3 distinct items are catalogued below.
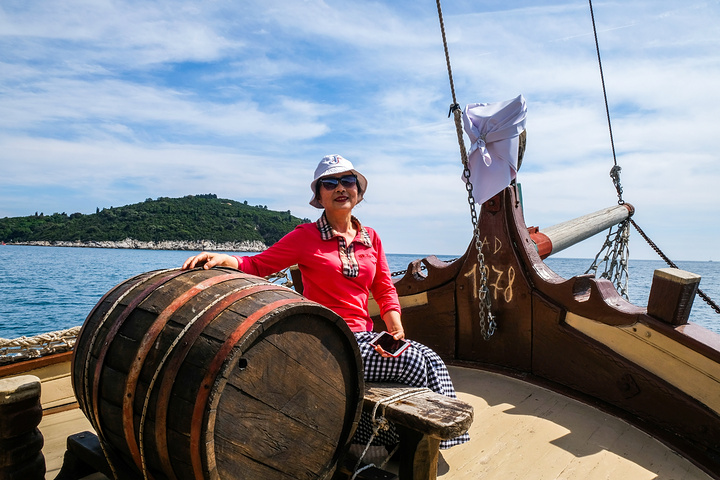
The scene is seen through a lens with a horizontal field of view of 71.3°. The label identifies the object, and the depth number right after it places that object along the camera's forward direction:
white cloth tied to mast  3.64
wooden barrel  1.48
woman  2.46
